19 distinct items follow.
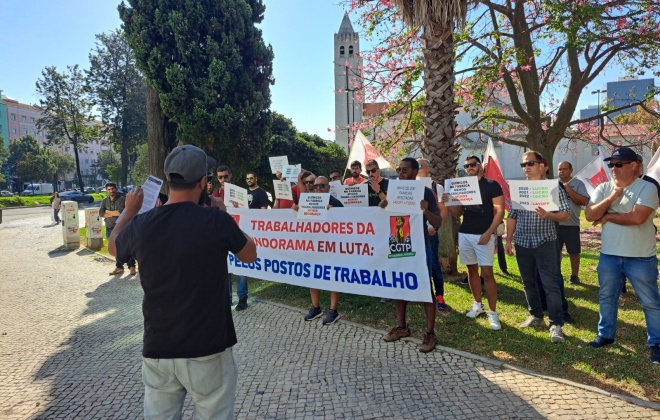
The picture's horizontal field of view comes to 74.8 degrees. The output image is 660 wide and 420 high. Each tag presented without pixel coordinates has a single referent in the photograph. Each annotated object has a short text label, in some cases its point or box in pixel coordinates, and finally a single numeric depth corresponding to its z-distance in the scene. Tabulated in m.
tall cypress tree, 11.40
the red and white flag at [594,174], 6.03
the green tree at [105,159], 81.80
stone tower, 62.44
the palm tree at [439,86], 7.19
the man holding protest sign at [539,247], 4.76
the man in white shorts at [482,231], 5.16
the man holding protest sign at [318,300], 5.72
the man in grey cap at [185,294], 2.15
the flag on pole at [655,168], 4.65
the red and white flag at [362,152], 9.81
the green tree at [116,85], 35.97
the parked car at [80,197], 44.69
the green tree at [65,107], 44.69
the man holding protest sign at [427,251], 4.69
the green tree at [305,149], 27.25
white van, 60.31
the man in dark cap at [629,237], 4.12
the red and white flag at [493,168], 7.68
